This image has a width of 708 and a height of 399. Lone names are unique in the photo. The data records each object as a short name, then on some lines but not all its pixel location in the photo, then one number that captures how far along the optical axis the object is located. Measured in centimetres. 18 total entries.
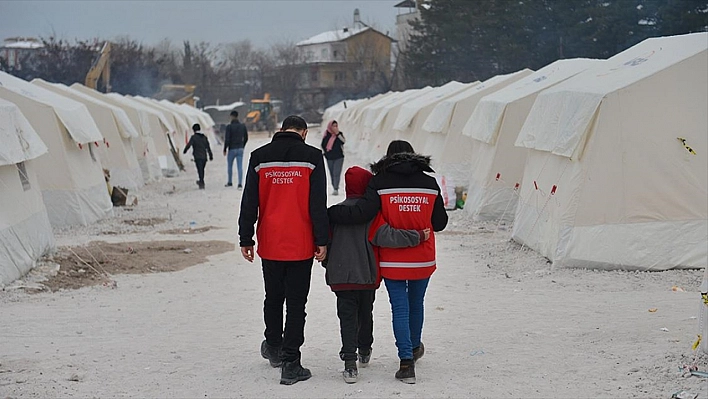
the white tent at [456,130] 1855
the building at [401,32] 7518
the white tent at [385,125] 2841
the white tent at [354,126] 3756
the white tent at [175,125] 3222
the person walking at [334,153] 1992
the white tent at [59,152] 1477
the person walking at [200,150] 2267
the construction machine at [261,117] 6382
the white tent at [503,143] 1514
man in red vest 624
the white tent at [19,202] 1031
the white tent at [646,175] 1042
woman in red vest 621
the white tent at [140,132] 2425
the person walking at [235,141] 2239
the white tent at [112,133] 2052
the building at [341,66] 8725
